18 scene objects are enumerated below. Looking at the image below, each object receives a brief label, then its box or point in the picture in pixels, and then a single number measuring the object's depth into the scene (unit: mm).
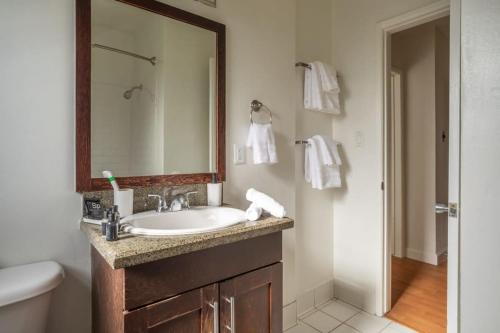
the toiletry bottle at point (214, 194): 1468
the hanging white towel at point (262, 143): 1605
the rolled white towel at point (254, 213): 1148
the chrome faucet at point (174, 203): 1309
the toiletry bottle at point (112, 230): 880
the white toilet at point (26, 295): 839
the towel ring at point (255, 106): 1721
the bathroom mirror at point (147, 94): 1169
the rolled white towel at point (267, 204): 1200
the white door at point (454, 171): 959
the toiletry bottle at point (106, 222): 911
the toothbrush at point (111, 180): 1129
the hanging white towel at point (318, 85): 2002
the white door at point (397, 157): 3107
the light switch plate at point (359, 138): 2137
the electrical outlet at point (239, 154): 1647
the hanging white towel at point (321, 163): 1965
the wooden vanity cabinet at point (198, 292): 856
